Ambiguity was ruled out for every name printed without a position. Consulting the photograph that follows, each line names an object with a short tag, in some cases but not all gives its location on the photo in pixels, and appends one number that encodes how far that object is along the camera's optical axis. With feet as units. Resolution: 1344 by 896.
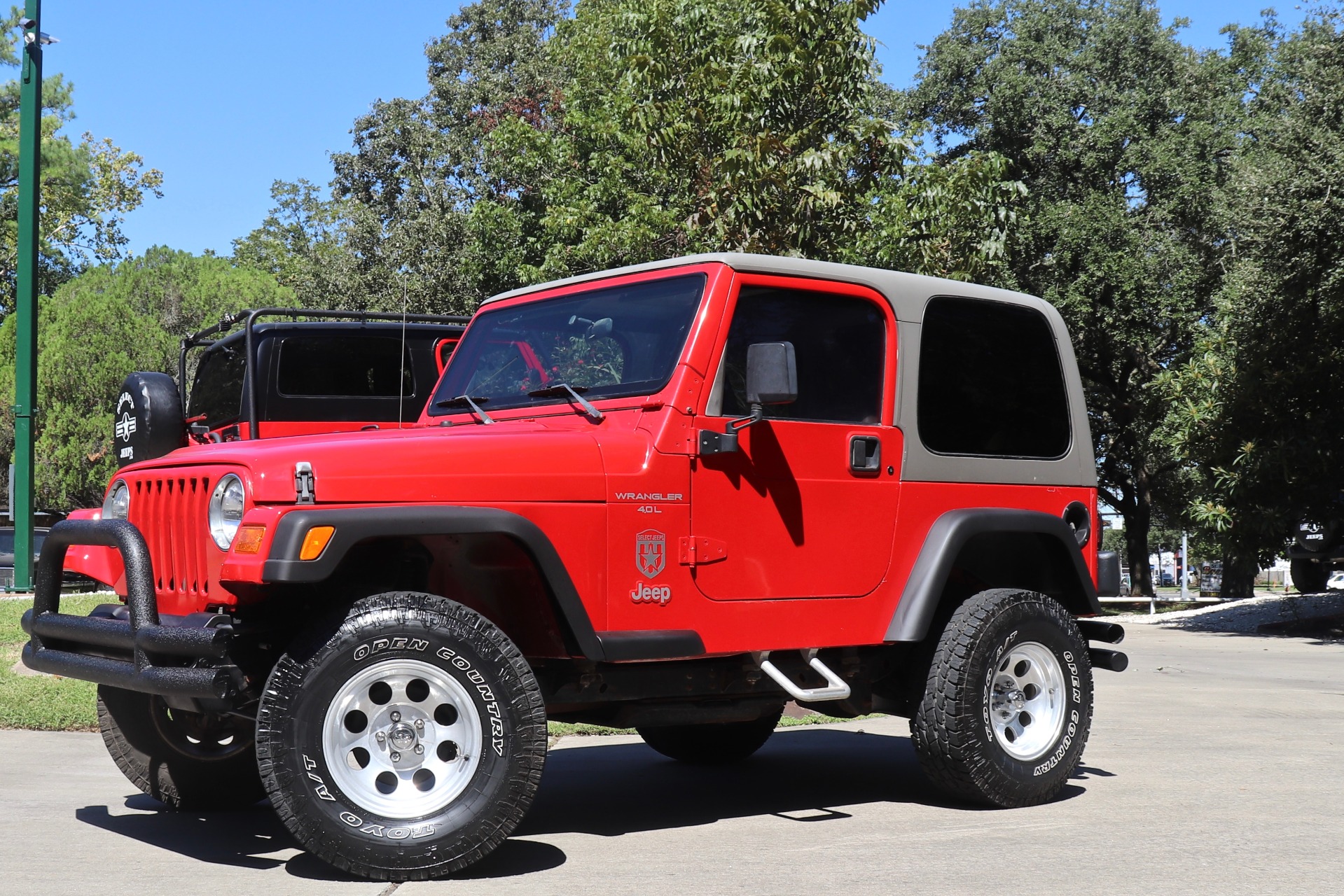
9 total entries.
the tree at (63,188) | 140.15
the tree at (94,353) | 108.27
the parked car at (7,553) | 73.00
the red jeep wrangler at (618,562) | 15.78
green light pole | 45.50
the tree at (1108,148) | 105.40
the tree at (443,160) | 96.48
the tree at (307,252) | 109.19
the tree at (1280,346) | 63.31
